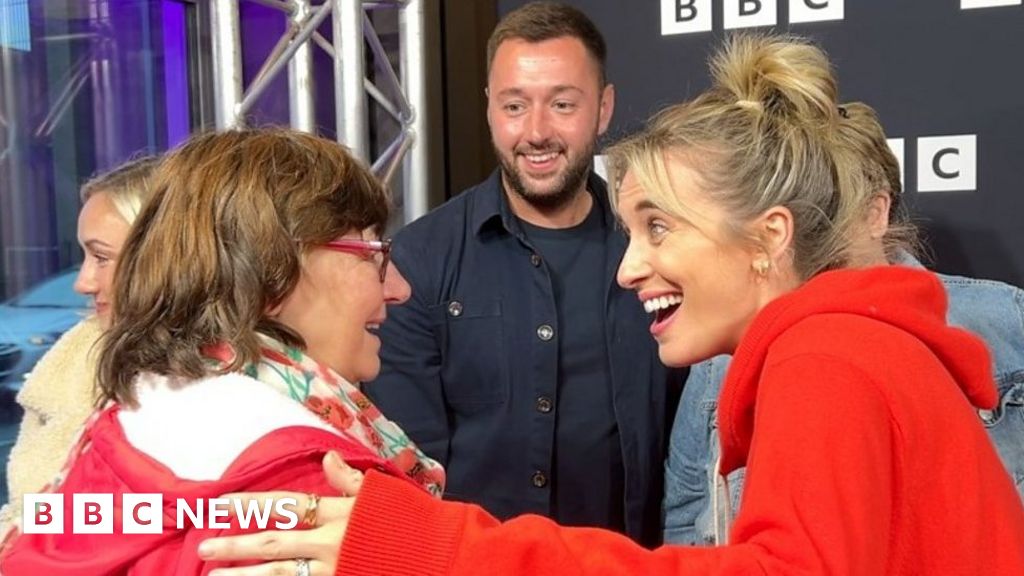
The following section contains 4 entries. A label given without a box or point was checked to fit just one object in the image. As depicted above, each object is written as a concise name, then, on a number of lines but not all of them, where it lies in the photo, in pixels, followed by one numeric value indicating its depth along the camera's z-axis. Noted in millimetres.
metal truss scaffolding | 2527
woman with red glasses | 892
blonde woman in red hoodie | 789
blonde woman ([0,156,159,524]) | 1755
